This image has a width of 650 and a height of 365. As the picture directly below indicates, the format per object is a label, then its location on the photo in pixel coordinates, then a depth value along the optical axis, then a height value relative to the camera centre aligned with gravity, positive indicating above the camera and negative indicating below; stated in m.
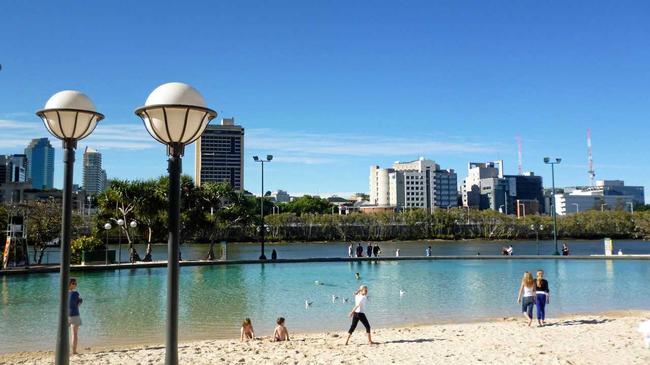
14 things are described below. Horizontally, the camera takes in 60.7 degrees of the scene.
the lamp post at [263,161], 52.53 +6.62
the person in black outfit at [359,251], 53.41 -2.24
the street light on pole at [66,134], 8.51 +1.50
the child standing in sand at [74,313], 14.16 -2.18
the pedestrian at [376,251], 54.47 -2.28
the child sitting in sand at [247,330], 16.72 -3.06
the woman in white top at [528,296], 18.14 -2.26
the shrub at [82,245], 44.44 -1.34
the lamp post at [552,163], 58.62 +6.95
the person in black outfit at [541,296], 17.78 -2.20
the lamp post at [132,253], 48.21 -2.13
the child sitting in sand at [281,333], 16.07 -3.03
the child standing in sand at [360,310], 14.62 -2.17
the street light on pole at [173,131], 6.51 +1.18
